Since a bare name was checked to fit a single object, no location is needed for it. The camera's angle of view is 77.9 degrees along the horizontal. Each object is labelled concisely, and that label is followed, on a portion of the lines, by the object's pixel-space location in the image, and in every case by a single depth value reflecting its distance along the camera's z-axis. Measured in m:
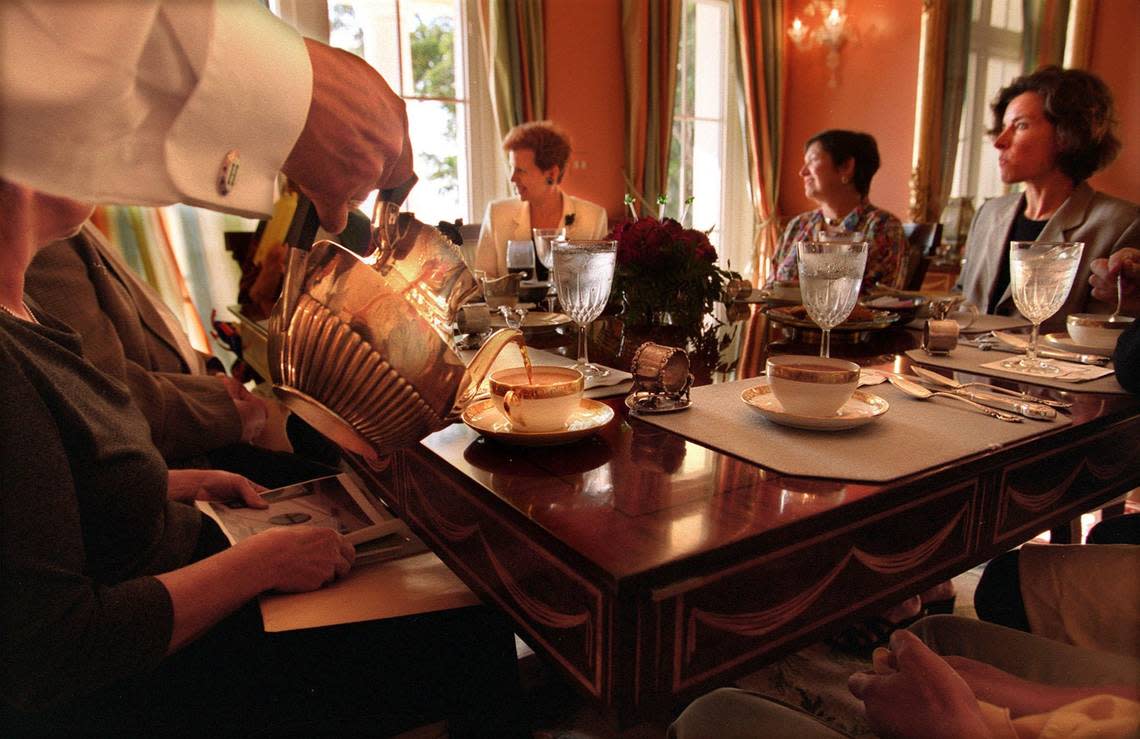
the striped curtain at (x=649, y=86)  4.73
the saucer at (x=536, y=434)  0.78
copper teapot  0.54
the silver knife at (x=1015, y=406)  0.90
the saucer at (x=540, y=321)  1.68
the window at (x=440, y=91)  4.00
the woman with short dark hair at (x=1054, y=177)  1.86
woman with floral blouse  2.72
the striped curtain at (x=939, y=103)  4.60
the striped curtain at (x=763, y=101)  5.50
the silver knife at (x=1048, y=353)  1.25
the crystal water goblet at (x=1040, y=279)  1.16
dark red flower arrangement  1.58
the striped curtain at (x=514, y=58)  4.12
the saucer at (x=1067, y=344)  1.33
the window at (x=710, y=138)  5.60
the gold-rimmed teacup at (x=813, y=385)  0.82
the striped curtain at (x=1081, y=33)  3.98
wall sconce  5.23
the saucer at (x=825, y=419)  0.83
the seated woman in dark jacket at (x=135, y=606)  0.62
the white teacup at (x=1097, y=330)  1.33
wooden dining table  0.56
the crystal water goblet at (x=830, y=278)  1.09
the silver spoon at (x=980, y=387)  0.97
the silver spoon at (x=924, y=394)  0.90
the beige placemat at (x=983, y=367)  1.07
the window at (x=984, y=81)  4.49
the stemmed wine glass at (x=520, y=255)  2.34
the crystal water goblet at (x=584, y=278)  1.09
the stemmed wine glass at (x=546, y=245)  1.53
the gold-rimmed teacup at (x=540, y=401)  0.78
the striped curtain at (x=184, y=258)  3.11
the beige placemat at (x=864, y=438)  0.73
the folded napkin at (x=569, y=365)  1.07
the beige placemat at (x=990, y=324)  1.61
